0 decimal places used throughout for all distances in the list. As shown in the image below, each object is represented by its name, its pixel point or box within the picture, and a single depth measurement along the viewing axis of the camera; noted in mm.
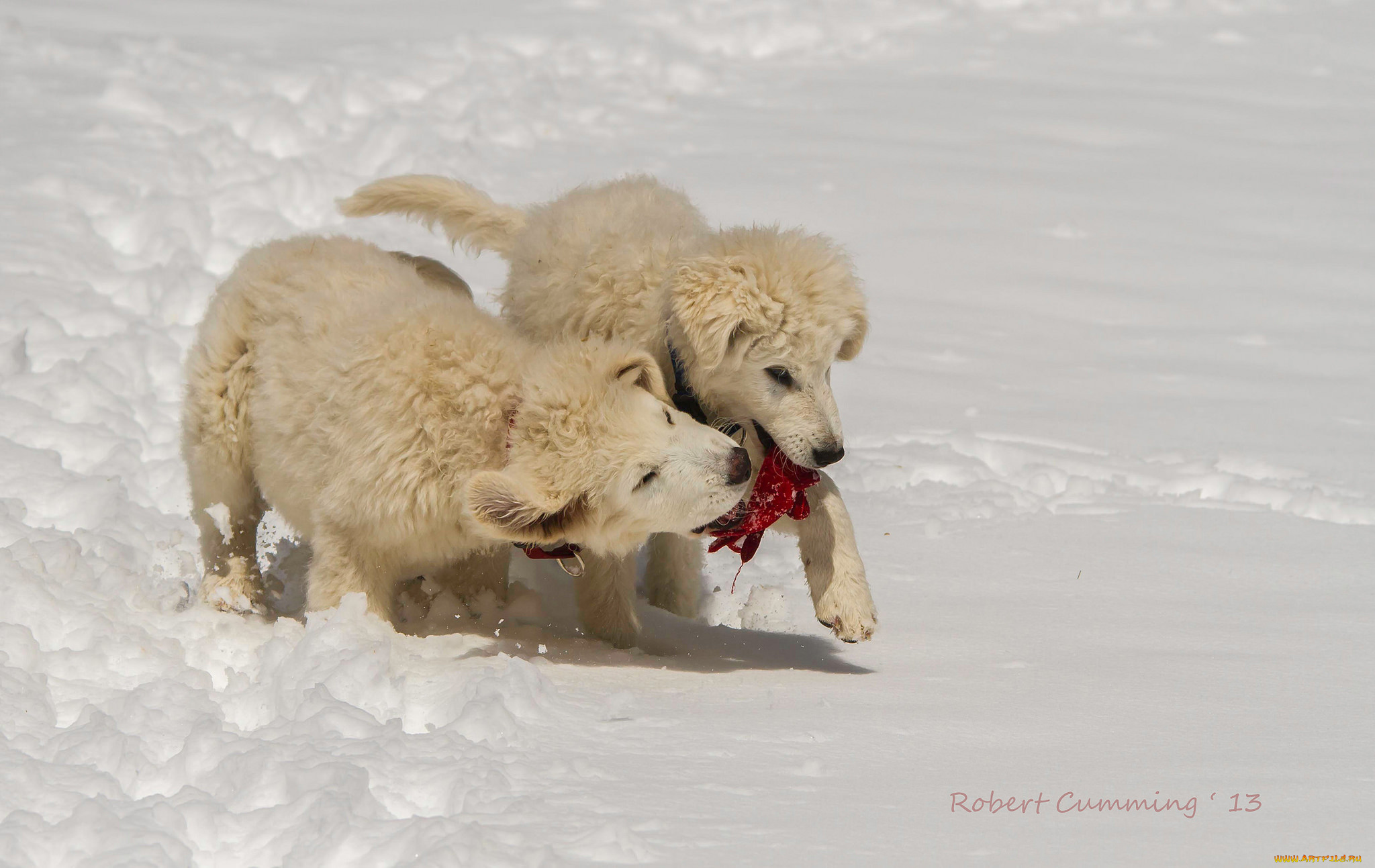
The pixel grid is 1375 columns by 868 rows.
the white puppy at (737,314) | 8344
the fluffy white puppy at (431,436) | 7711
